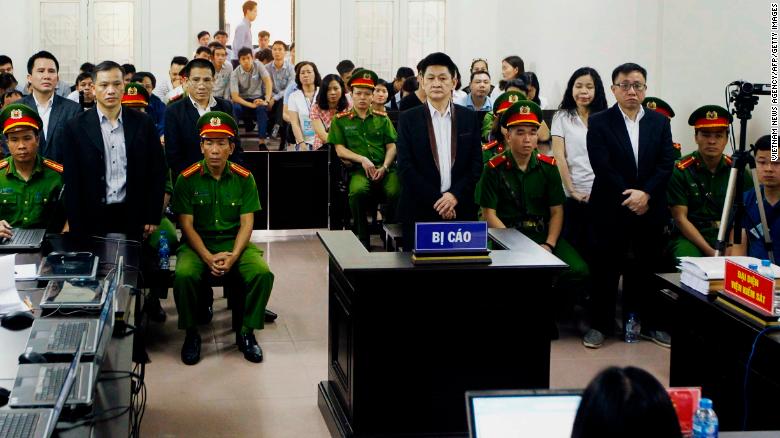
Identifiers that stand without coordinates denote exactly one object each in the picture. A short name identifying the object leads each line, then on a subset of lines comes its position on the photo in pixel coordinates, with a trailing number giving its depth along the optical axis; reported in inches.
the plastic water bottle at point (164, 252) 222.9
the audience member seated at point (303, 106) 359.3
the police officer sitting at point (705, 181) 228.7
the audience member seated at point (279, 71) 508.6
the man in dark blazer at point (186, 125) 243.1
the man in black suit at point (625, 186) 221.9
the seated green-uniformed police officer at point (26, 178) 205.9
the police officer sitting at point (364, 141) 303.9
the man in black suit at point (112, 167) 209.6
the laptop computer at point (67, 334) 122.8
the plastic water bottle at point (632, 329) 224.1
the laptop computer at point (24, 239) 188.5
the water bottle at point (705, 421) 89.2
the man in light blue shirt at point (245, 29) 554.3
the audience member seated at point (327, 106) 340.8
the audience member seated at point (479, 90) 342.3
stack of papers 151.9
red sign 135.7
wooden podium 154.4
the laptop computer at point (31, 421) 98.4
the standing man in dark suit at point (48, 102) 244.5
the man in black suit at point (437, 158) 214.4
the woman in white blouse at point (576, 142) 247.3
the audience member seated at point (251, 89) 493.7
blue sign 153.6
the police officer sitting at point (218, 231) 207.5
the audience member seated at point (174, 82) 441.4
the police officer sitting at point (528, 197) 225.8
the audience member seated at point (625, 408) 58.1
